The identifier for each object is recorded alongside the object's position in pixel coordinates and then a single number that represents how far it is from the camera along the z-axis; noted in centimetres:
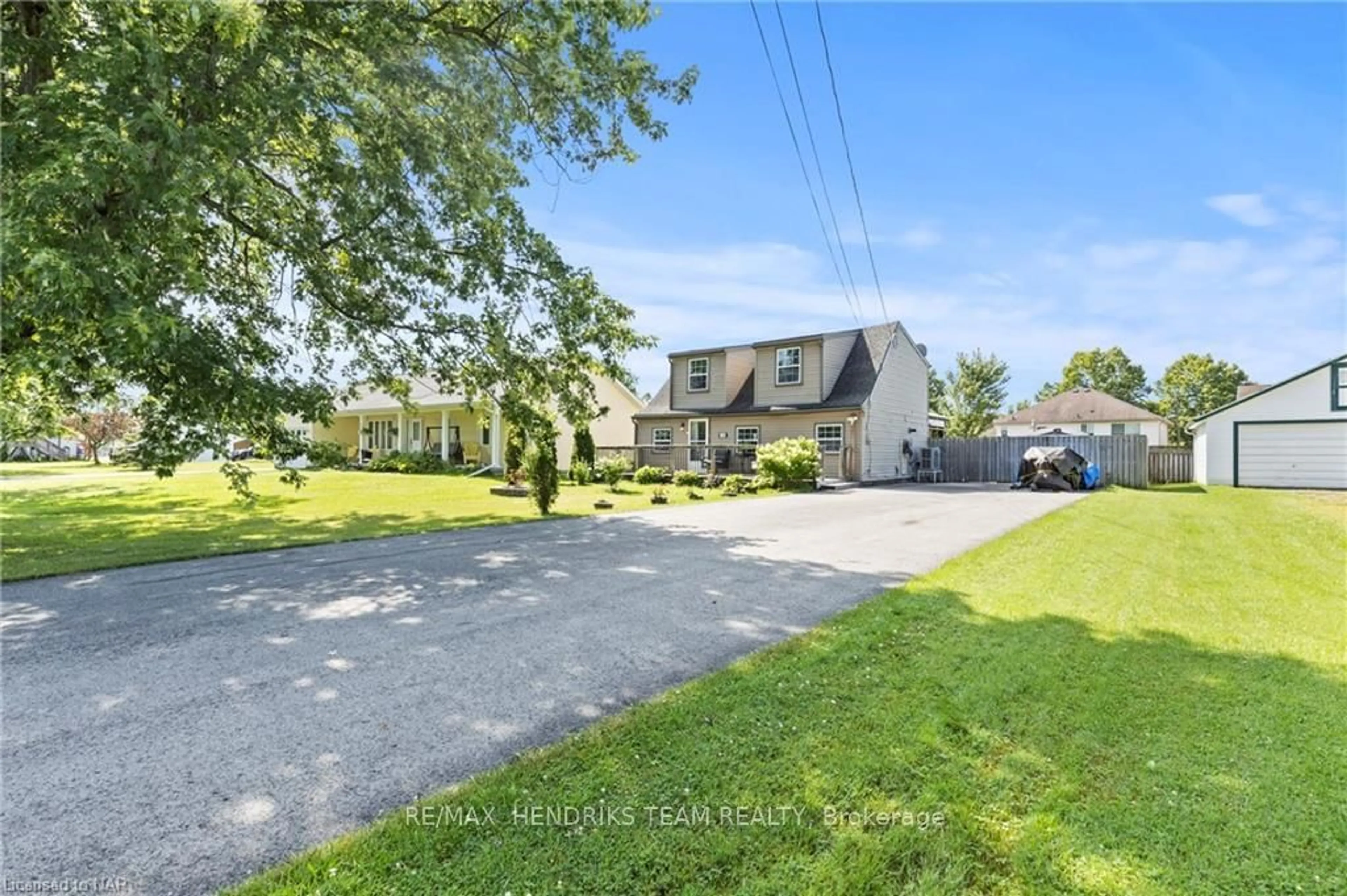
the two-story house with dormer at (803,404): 2148
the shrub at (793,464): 1855
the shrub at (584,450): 2186
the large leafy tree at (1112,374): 5541
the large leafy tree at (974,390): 3962
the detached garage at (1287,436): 1903
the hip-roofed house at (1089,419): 3916
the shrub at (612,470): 2031
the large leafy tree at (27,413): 850
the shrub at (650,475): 2178
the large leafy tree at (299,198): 497
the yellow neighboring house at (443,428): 2680
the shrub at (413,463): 2534
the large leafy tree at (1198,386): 5109
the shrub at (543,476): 1193
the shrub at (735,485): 1816
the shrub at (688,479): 2017
